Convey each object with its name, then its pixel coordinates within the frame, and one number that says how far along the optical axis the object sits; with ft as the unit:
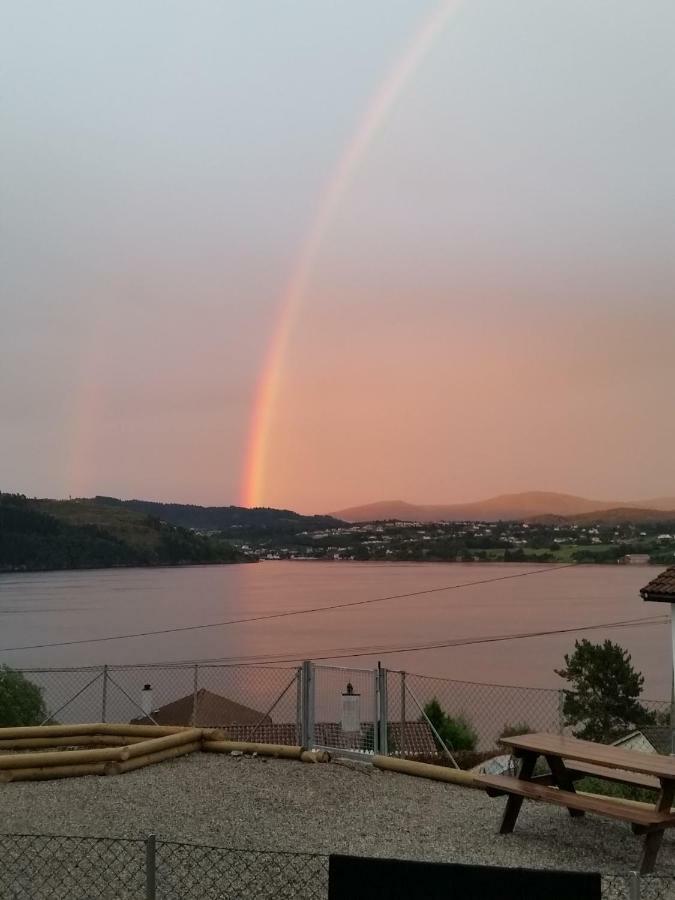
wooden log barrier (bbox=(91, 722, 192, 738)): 31.96
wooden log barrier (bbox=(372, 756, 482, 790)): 27.61
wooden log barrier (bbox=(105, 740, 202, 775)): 28.50
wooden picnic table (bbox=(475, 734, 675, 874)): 18.69
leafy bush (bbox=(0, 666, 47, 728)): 109.50
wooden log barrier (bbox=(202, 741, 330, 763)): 30.17
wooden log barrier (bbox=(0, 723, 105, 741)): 31.65
